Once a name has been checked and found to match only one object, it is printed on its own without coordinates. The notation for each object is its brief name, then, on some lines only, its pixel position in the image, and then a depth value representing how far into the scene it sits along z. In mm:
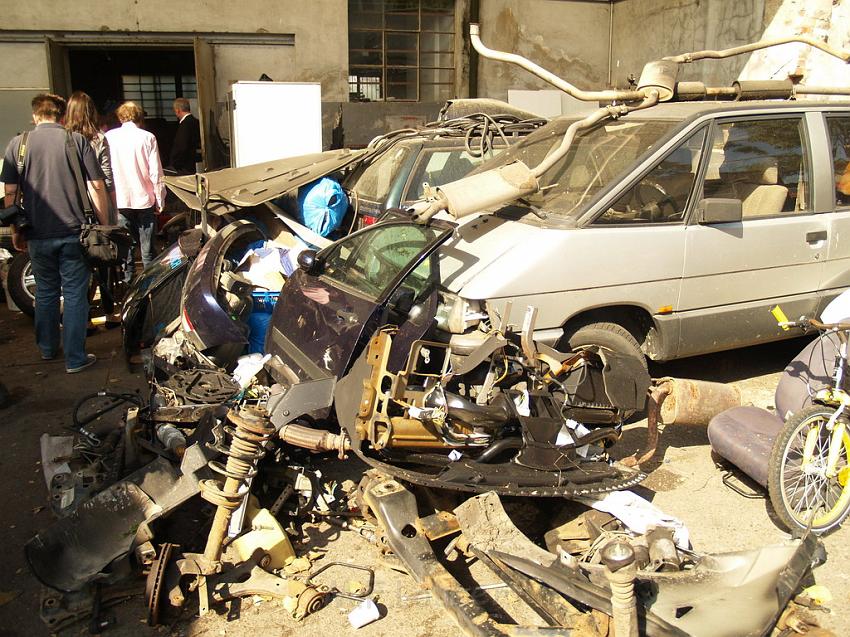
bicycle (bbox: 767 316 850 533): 3605
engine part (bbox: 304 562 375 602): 3184
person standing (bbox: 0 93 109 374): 5445
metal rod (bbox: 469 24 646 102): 5020
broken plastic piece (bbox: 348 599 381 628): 3029
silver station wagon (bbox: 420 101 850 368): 4266
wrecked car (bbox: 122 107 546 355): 5402
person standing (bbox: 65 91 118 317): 5973
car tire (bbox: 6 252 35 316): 6883
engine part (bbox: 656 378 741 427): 4113
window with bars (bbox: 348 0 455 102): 12883
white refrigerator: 10203
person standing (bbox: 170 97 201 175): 10578
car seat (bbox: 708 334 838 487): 3932
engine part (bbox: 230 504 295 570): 3217
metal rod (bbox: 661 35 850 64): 5406
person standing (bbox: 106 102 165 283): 7133
